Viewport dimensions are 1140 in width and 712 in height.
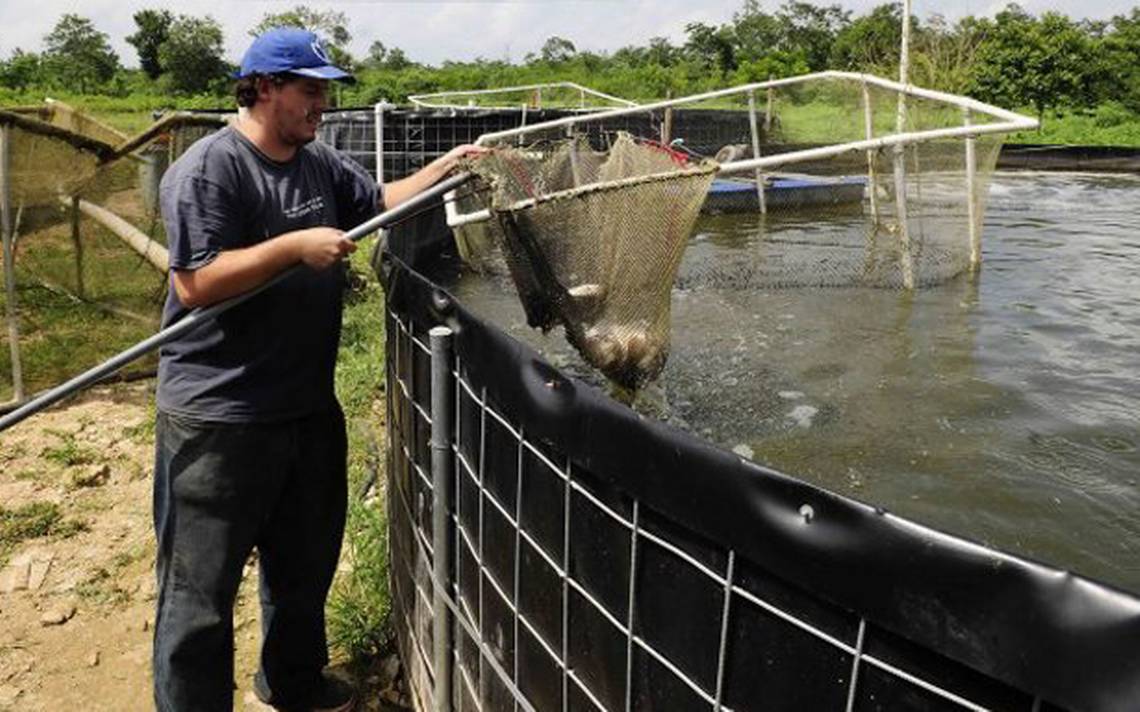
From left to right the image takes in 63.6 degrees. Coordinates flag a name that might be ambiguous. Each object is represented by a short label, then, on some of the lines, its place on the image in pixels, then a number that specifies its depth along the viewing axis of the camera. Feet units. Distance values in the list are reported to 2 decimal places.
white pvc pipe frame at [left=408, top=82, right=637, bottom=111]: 47.13
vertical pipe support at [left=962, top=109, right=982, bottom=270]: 21.85
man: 7.21
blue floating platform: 29.45
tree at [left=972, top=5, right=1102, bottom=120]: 90.27
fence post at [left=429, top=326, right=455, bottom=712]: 6.75
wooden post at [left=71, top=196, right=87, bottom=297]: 18.65
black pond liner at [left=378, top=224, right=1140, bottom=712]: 3.04
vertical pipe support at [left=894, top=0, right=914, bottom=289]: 21.83
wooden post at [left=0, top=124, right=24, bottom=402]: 16.52
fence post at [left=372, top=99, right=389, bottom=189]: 30.66
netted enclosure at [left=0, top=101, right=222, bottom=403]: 17.07
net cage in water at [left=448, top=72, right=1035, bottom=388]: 9.30
